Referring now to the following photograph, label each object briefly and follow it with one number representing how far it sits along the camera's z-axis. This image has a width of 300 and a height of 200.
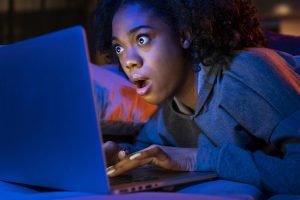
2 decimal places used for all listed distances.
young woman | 1.16
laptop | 0.96
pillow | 1.79
